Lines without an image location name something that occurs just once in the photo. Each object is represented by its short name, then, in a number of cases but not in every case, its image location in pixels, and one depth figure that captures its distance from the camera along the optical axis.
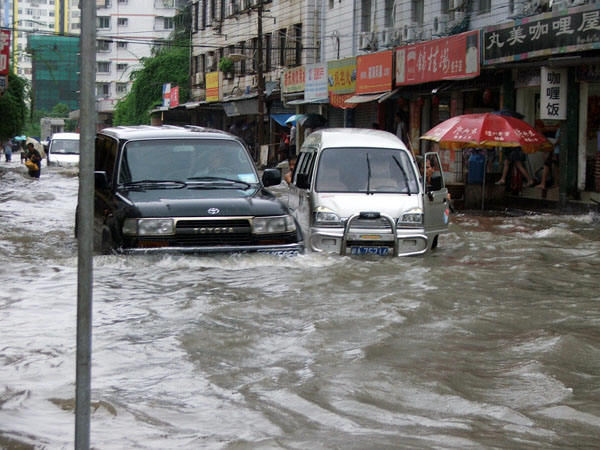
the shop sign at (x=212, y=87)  52.72
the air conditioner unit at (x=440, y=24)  27.60
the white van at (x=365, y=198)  12.23
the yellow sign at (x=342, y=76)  32.16
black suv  9.88
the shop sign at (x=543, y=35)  18.34
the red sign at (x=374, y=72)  28.91
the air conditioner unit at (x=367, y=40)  32.53
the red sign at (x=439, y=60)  23.30
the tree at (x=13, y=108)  44.88
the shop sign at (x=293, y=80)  37.75
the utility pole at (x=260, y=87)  39.56
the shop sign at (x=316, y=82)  35.28
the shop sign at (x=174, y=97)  58.28
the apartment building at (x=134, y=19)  98.88
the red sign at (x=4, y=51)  37.54
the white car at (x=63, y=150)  42.50
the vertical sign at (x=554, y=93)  20.50
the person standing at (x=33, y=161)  34.12
